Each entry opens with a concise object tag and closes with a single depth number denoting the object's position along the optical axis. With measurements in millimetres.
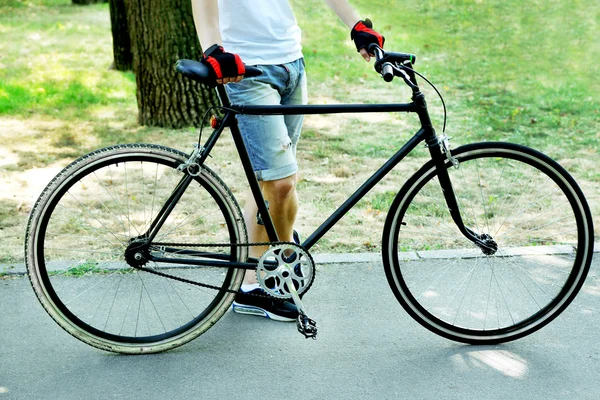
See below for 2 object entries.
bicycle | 3490
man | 3598
